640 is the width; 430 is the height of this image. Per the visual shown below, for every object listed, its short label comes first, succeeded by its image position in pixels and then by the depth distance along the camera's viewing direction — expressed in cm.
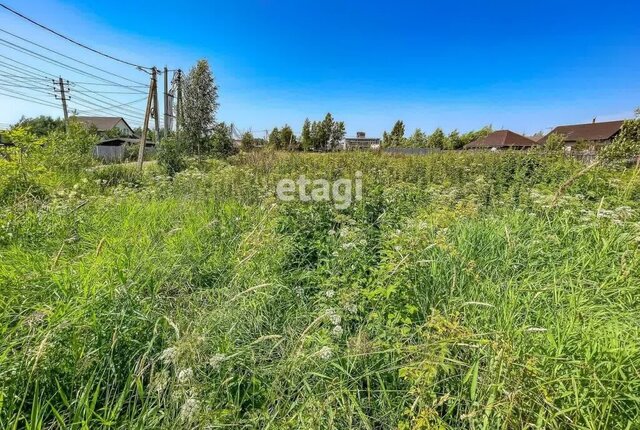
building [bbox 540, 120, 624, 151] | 2995
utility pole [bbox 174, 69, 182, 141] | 1607
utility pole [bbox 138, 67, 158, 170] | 1215
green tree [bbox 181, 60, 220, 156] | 2016
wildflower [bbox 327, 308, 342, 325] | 142
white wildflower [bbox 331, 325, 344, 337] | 139
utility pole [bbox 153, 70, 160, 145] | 1330
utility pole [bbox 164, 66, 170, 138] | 1400
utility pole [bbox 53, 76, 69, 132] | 2458
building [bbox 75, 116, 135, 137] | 5138
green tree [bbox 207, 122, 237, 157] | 1849
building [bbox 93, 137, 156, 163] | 2007
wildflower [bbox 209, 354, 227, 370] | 121
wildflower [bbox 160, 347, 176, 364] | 119
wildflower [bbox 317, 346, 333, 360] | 122
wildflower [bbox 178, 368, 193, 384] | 109
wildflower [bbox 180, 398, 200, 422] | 103
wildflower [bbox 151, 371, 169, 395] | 115
